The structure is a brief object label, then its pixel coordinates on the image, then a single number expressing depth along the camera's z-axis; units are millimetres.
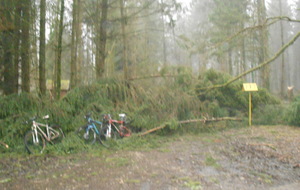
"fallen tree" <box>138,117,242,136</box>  9145
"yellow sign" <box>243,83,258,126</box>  10969
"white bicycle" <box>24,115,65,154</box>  7316
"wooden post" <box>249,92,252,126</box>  11453
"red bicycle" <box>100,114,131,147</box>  8234
